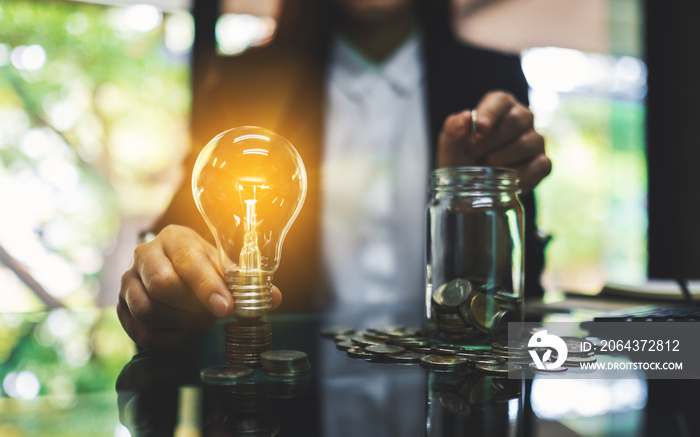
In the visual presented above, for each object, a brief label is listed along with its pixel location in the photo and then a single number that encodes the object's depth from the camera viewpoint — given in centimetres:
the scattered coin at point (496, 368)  46
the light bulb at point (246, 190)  56
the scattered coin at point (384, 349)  53
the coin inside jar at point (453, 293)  55
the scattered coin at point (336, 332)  67
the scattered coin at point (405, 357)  52
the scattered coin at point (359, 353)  54
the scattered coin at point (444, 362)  49
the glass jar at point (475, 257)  55
